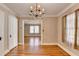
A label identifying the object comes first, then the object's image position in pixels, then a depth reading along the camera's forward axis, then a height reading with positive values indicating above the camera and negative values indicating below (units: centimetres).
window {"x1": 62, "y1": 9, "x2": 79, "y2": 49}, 248 +1
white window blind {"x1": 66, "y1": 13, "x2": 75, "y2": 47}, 272 +1
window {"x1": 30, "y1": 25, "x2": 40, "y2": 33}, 987 +20
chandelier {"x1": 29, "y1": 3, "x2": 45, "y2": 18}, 255 +76
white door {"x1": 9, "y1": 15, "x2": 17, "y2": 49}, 347 -16
